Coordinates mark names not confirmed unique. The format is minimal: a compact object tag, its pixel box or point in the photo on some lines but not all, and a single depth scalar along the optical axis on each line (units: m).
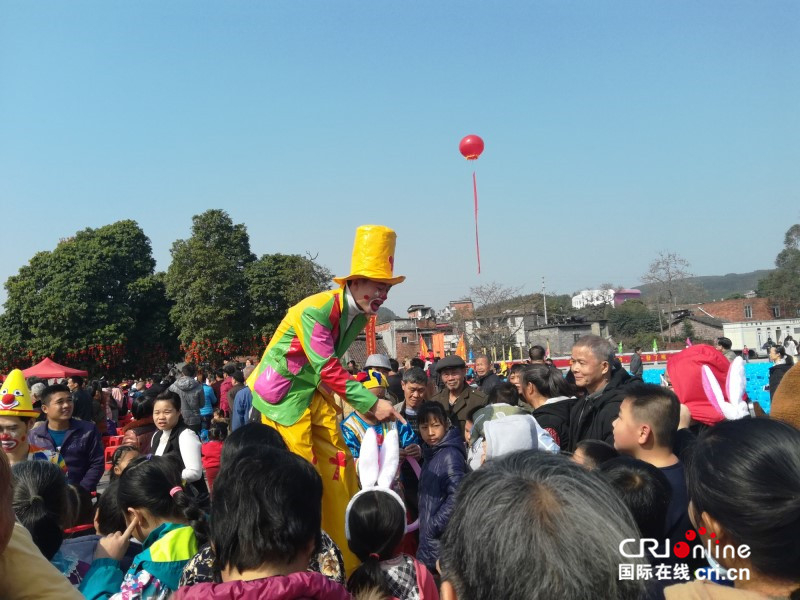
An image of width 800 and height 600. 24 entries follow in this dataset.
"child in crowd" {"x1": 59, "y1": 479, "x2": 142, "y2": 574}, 2.75
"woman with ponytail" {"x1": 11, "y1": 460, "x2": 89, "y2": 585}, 2.53
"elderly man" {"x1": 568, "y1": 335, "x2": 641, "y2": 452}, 4.30
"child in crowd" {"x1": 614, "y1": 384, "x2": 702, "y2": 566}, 3.24
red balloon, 13.05
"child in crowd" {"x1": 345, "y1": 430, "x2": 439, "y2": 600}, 2.67
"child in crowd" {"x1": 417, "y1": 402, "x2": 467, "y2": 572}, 3.79
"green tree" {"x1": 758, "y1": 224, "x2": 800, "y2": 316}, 60.94
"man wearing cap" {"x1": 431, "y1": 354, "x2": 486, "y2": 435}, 6.55
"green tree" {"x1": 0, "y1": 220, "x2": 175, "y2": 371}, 31.91
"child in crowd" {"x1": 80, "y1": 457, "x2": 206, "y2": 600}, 2.53
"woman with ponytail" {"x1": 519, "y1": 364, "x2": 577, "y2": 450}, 4.84
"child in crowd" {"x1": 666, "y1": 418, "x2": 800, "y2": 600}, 1.67
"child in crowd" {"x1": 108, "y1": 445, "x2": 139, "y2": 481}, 4.67
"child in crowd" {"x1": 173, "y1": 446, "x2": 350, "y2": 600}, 1.91
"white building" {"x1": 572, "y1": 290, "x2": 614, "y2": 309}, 92.54
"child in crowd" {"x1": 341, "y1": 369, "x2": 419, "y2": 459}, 4.58
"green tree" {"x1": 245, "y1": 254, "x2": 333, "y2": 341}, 33.69
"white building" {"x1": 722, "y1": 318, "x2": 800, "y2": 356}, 50.03
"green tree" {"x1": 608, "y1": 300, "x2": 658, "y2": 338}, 65.00
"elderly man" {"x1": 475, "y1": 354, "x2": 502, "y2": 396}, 7.88
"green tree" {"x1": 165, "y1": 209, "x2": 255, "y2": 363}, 32.12
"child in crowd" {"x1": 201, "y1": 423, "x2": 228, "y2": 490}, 4.74
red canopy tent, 18.77
